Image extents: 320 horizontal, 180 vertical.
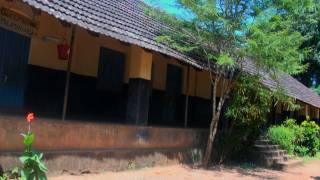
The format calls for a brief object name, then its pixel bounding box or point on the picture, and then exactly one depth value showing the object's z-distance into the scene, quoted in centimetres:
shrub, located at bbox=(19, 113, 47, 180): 379
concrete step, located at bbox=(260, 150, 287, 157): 1010
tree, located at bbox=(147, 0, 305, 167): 730
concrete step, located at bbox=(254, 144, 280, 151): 1021
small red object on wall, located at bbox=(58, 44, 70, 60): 704
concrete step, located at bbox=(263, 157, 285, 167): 994
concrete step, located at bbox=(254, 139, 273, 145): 1059
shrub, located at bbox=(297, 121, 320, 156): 1325
